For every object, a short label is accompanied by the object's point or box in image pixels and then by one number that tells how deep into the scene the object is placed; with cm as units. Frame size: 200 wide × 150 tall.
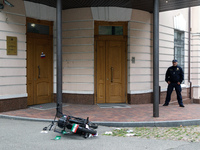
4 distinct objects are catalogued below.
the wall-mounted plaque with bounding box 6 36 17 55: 901
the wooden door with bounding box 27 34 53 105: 1016
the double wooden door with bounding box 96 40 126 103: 1084
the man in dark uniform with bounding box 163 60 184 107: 1042
